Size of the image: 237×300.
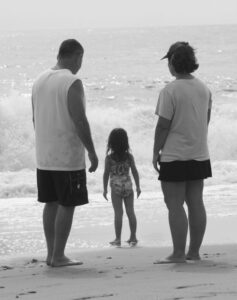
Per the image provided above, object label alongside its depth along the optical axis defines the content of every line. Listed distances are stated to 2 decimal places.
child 15.30
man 11.20
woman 11.36
